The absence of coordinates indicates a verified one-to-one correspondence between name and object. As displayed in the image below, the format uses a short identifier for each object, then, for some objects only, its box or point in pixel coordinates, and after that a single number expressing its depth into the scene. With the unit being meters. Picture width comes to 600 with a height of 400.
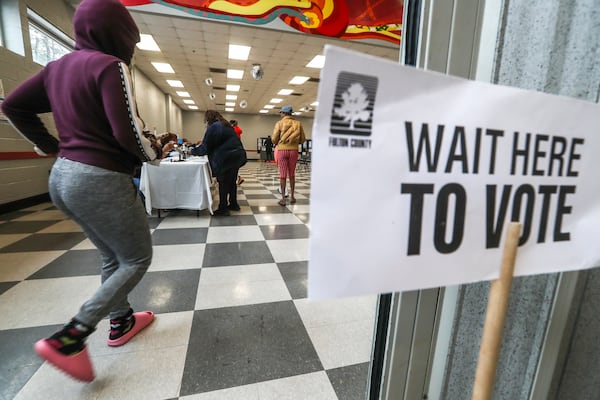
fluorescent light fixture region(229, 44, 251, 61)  5.71
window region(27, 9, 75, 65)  3.43
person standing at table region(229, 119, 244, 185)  4.43
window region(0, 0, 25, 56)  3.01
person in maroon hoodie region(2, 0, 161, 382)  0.75
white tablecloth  2.75
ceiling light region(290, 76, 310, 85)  8.05
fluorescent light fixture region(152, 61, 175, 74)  6.88
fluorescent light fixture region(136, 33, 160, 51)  5.21
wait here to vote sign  0.33
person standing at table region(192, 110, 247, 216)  2.86
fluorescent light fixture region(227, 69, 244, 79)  7.42
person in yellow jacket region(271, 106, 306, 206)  3.24
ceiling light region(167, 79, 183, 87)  8.62
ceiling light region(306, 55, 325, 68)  6.36
